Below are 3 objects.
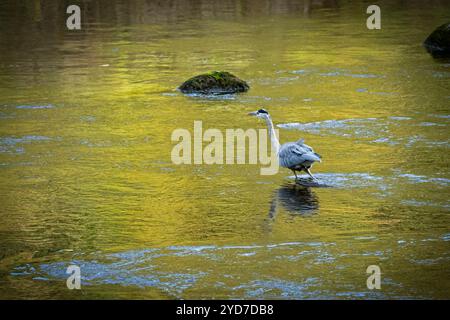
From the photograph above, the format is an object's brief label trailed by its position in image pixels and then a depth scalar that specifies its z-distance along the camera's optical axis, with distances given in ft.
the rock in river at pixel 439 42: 96.34
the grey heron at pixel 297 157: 48.32
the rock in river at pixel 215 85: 77.15
